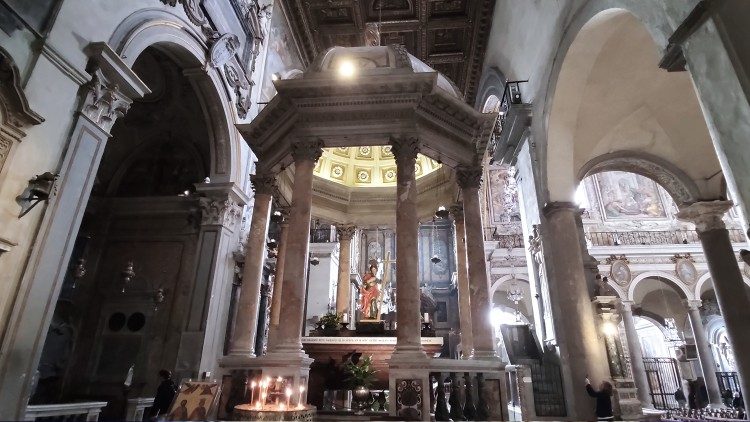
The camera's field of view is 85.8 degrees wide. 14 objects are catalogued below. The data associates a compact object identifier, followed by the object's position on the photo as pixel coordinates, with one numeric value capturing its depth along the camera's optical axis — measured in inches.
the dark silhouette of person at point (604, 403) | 267.7
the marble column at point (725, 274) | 310.2
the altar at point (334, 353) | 318.0
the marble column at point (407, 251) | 251.3
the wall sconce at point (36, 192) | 205.8
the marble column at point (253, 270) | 289.3
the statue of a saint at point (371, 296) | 383.6
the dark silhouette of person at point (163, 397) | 267.1
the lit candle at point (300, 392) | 239.6
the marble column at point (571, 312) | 304.7
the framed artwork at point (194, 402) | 206.2
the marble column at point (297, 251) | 254.8
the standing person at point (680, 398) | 711.7
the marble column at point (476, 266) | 278.2
